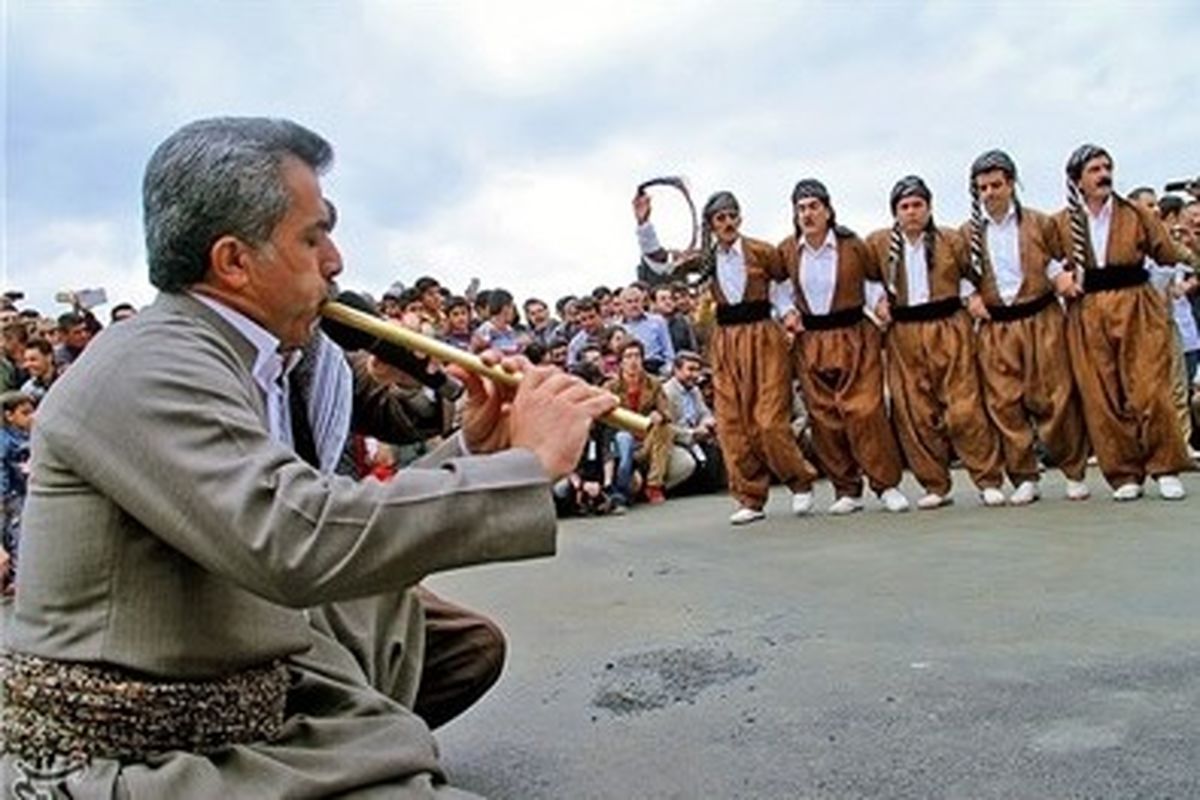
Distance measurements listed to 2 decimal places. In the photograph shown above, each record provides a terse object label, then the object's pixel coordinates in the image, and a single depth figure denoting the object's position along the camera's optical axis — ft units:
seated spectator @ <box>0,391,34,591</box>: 18.52
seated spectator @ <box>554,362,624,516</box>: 25.27
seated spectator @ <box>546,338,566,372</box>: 26.75
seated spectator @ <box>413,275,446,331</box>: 28.00
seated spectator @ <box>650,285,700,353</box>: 32.71
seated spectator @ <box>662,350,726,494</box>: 27.94
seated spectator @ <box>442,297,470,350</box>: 27.68
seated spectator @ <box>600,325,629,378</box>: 27.22
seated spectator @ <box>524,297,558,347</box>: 33.63
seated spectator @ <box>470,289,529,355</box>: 28.04
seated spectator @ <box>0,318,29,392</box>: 22.22
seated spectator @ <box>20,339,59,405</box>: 21.66
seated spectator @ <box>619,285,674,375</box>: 31.42
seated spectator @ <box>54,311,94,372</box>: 25.27
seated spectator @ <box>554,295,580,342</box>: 32.35
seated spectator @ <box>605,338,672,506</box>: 25.91
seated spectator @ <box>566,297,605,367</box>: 28.89
